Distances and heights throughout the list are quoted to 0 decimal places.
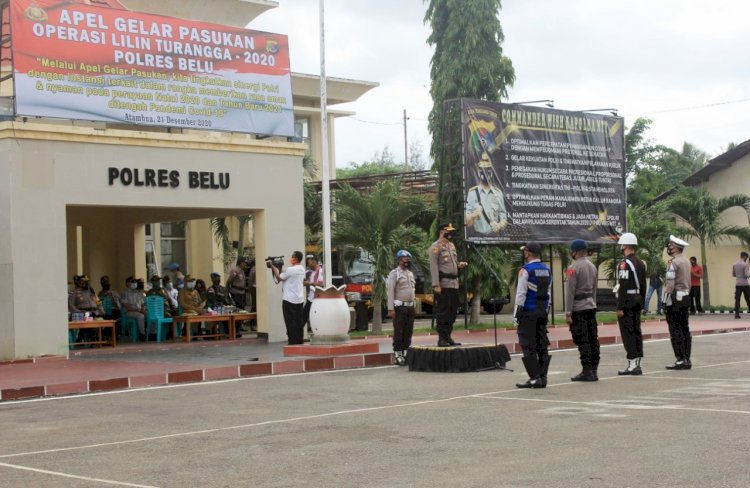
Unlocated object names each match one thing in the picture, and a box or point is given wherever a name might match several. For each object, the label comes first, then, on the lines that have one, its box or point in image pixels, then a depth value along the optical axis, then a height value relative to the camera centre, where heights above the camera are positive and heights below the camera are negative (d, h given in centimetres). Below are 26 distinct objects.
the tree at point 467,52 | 2869 +627
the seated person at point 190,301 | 2334 -2
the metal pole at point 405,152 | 8222 +1062
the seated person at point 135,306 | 2314 -8
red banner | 1927 +435
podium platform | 1511 -94
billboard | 2406 +262
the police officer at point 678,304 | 1470 -29
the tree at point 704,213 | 3391 +213
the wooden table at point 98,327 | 2025 -43
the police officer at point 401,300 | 1639 -11
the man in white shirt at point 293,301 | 1991 -9
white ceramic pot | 1780 -35
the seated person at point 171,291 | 2442 +22
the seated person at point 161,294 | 2341 +16
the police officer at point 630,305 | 1400 -27
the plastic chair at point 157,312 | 2300 -22
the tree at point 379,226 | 2456 +152
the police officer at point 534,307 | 1289 -23
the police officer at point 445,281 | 1595 +14
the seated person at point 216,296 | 2523 +6
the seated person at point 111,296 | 2389 +15
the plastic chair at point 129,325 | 2315 -48
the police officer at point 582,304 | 1344 -22
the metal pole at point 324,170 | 2112 +246
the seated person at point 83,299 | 2133 +9
